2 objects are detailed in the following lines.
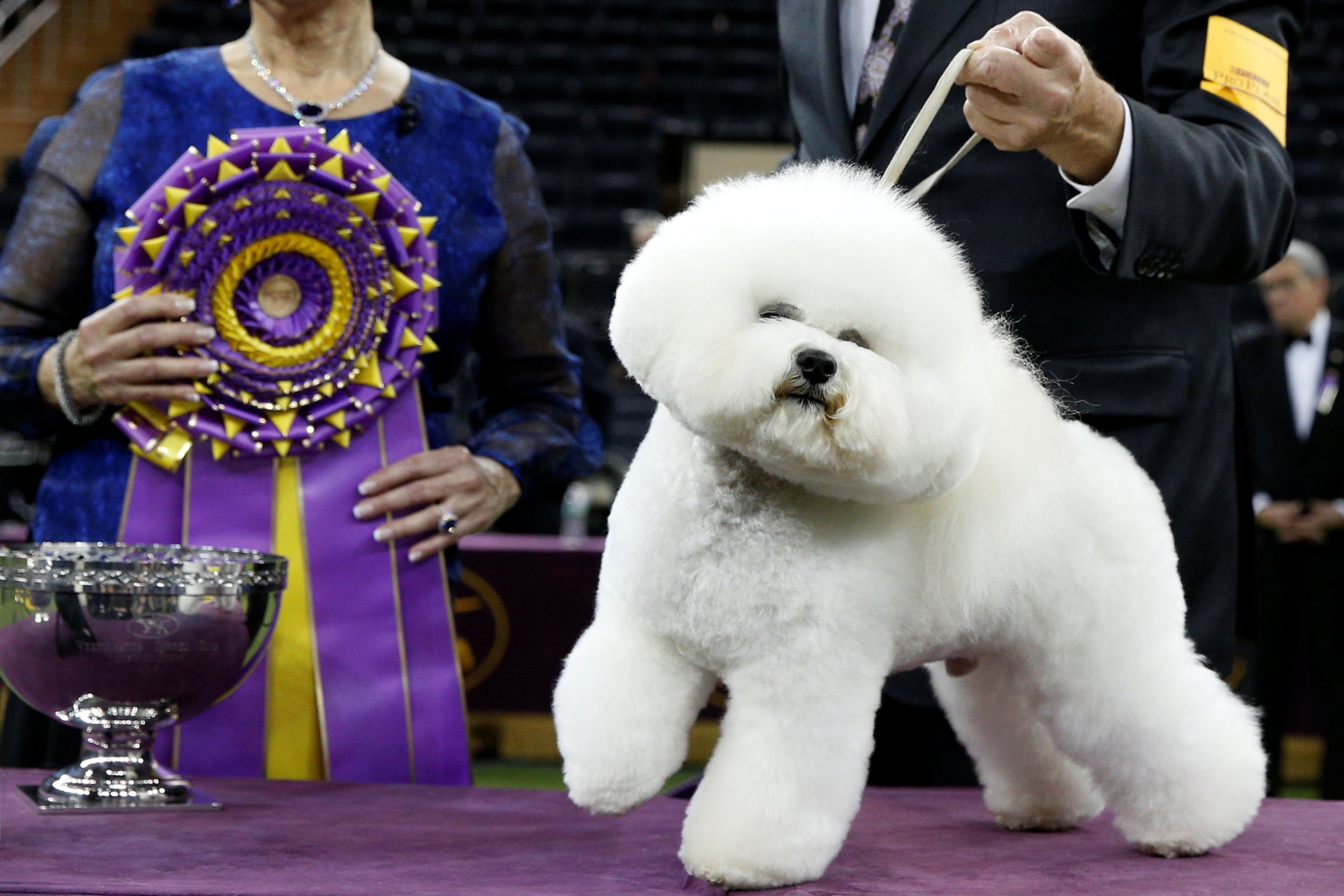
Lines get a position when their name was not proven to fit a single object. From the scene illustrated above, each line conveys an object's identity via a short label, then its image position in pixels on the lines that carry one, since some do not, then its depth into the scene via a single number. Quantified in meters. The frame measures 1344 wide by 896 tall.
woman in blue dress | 3.71
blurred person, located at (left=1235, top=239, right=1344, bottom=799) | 9.24
